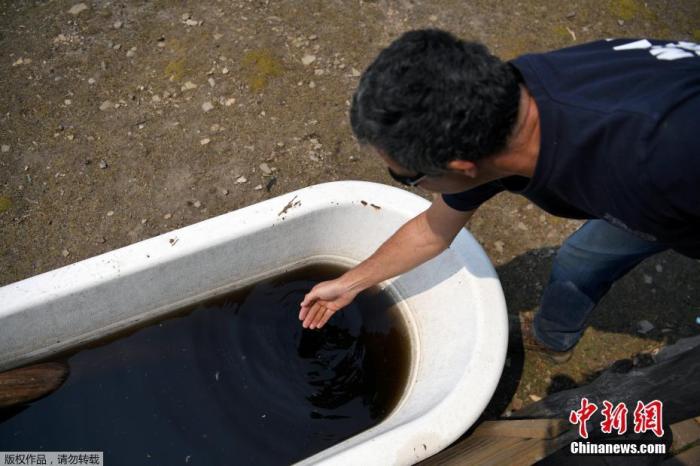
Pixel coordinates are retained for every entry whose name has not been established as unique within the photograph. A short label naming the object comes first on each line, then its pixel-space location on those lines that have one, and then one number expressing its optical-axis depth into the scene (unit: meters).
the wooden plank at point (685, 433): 1.58
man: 1.00
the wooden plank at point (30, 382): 1.66
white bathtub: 1.52
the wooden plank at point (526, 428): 1.49
